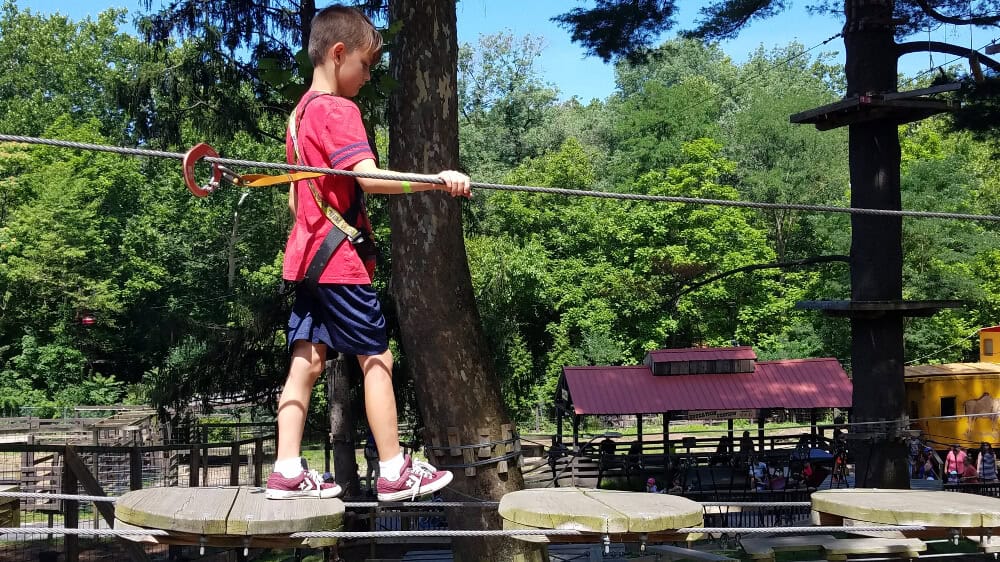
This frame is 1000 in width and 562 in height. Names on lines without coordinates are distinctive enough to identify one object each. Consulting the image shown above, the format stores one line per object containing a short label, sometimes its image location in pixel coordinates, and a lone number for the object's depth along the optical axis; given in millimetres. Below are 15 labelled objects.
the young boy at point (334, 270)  3314
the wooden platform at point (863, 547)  4379
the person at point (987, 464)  17891
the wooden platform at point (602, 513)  3119
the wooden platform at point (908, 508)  3404
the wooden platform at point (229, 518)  2957
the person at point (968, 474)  17234
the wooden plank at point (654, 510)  3137
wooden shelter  18328
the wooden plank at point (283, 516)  2945
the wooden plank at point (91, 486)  5203
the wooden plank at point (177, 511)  2961
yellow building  20781
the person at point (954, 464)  17453
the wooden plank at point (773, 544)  5148
